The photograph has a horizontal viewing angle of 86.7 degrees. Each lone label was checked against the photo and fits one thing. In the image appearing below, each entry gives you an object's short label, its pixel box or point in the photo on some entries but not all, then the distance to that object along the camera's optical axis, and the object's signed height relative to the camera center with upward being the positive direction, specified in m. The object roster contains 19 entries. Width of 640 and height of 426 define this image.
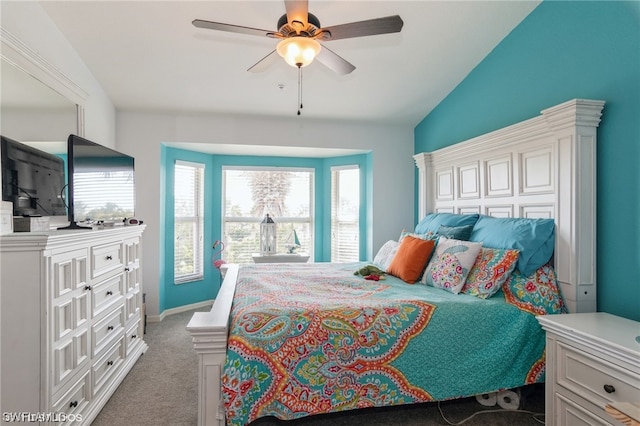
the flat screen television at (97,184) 2.27 +0.22
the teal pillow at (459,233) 2.84 -0.19
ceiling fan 1.85 +1.02
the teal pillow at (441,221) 3.01 -0.09
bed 1.75 -0.65
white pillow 3.14 -0.42
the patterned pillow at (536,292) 2.11 -0.52
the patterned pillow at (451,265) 2.35 -0.39
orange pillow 2.68 -0.39
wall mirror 1.97 +0.77
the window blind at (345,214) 4.86 -0.04
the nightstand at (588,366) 1.49 -0.75
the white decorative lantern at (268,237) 4.57 -0.34
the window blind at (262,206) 4.91 +0.08
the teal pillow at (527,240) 2.25 -0.20
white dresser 1.60 -0.60
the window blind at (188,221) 4.41 -0.13
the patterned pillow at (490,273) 2.21 -0.41
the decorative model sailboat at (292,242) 4.76 -0.44
